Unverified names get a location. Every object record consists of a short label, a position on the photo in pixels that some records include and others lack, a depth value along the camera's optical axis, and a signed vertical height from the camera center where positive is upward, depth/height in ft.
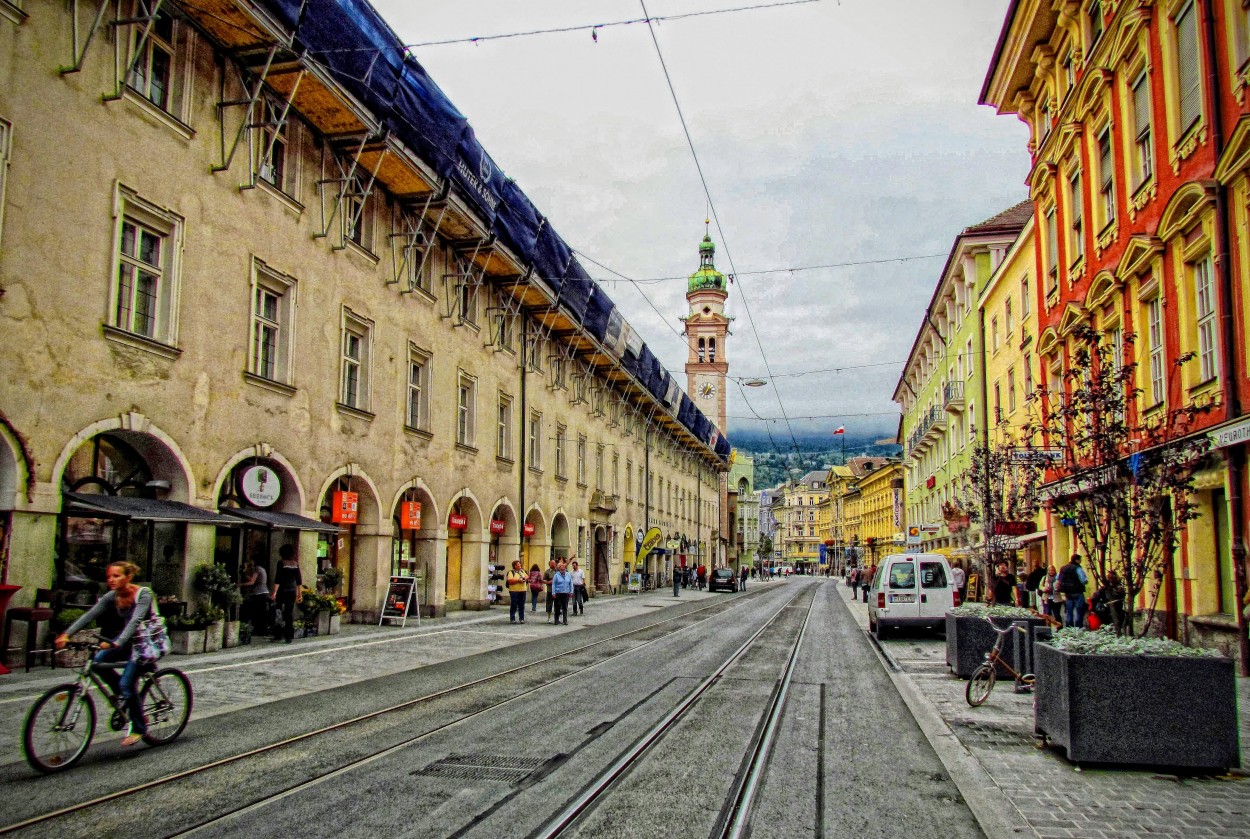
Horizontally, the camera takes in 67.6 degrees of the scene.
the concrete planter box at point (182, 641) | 49.29 -6.21
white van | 69.97 -4.69
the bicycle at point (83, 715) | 24.54 -5.41
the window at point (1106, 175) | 64.09 +24.68
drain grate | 24.48 -6.54
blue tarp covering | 61.21 +32.12
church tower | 301.02 +61.69
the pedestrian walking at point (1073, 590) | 53.36 -3.30
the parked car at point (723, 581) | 186.39 -10.40
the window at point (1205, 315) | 48.75 +11.47
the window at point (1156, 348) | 55.57 +11.05
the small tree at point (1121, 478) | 31.48 +1.91
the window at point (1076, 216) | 71.10 +24.15
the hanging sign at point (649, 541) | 163.32 -2.32
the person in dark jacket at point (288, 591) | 57.57 -4.22
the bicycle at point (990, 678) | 37.06 -5.94
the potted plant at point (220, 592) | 52.54 -3.89
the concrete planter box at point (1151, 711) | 25.07 -4.84
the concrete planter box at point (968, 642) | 44.47 -5.33
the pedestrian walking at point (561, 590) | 81.71 -5.45
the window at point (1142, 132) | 57.11 +24.63
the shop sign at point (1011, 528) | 71.56 +0.26
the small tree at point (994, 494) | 69.41 +2.80
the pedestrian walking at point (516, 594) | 81.25 -5.86
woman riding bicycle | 27.30 -3.09
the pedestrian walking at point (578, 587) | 93.25 -6.06
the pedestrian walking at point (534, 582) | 93.76 -5.56
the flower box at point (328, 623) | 63.67 -6.74
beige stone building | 44.16 +13.90
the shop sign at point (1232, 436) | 41.93 +4.48
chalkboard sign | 72.69 -5.80
